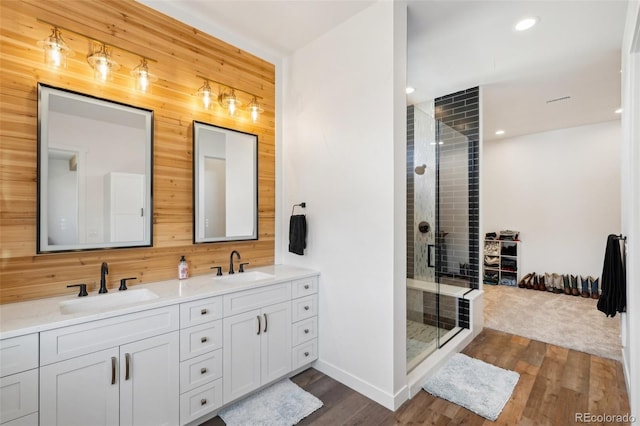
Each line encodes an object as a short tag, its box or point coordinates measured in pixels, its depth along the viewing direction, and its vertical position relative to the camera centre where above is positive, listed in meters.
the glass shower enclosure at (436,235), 2.93 -0.24
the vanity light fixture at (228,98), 2.45 +1.01
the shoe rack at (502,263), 5.75 -0.97
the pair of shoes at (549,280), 5.32 -1.21
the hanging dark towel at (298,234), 2.73 -0.18
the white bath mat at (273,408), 1.96 -1.35
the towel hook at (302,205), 2.80 +0.09
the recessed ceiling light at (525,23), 2.43 +1.59
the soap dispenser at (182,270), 2.30 -0.43
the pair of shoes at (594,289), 4.86 -1.25
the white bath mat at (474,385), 2.14 -1.37
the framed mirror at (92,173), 1.79 +0.28
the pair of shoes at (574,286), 5.00 -1.25
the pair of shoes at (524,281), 5.55 -1.27
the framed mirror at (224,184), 2.44 +0.27
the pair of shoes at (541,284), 5.35 -1.27
